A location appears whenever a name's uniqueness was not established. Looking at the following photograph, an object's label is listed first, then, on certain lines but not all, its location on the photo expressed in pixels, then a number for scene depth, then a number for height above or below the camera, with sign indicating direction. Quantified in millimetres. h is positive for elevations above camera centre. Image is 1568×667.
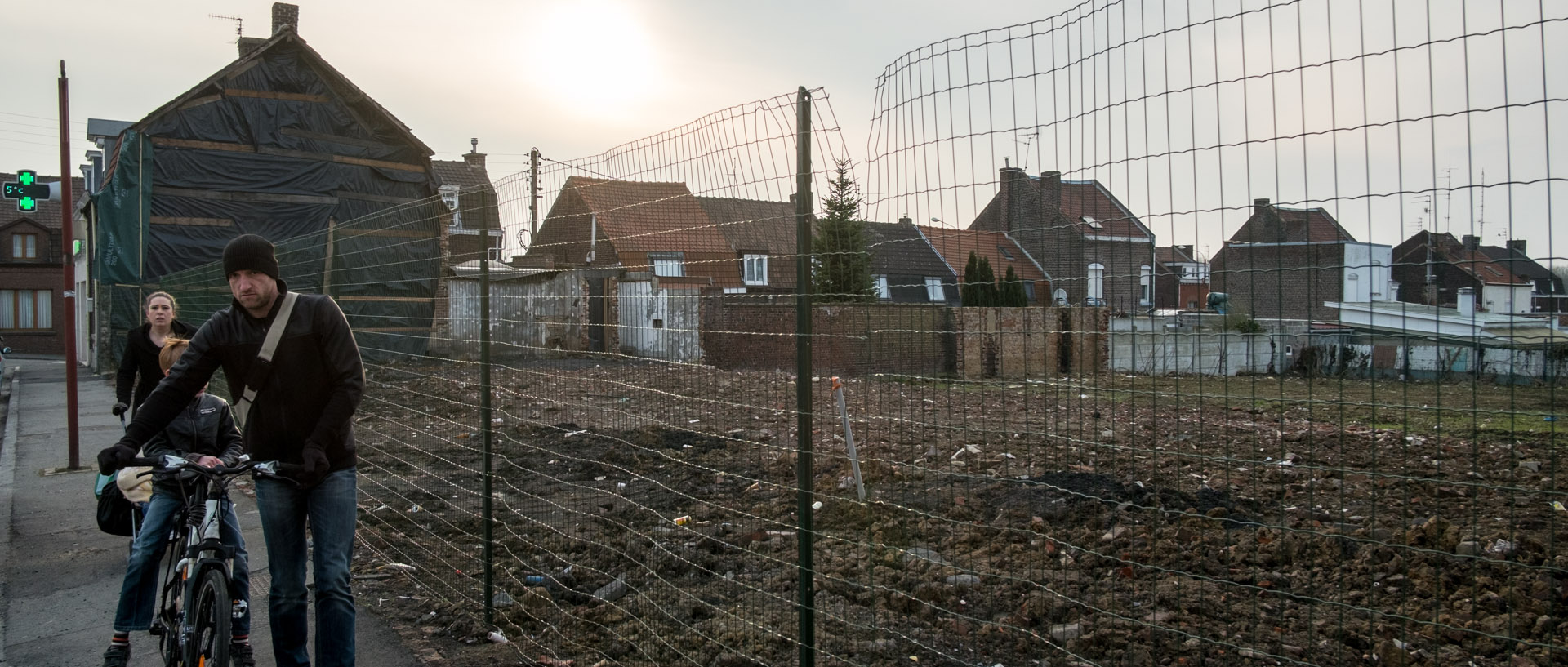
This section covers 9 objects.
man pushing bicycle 3902 -299
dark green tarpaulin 22125 +2567
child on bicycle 4766 -842
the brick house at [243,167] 22469 +3671
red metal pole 10516 +800
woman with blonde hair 6168 -122
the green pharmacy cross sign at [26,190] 12305 +1690
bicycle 3797 -964
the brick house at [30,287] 44719 +1935
